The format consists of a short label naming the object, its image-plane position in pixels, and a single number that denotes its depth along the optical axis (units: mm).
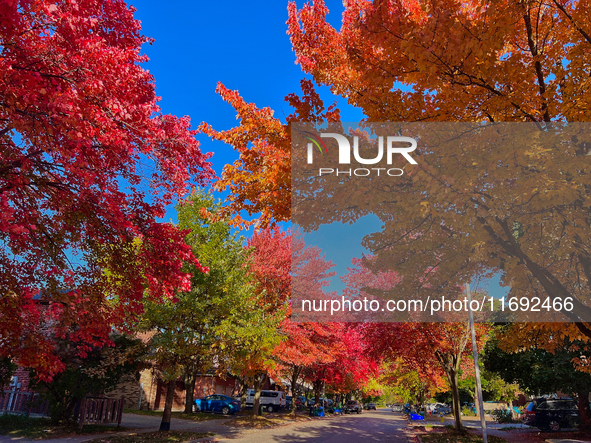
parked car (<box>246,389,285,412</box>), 36312
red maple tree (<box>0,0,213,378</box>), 5191
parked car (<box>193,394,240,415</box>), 29381
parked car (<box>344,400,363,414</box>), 48522
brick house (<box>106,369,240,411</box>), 27297
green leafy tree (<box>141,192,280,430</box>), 14141
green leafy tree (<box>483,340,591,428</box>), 17969
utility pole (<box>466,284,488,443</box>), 12234
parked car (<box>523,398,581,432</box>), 20750
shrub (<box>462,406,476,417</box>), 44938
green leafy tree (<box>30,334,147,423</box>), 13781
